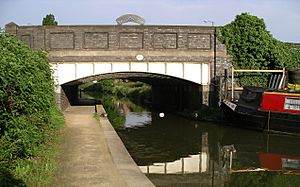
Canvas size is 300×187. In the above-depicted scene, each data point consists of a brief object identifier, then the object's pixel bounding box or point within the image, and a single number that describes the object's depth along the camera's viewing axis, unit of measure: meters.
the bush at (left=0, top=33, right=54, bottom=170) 6.62
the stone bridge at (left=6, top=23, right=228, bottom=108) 22.41
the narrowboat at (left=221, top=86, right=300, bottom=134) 16.62
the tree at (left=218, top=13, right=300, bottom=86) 22.55
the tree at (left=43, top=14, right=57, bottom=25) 47.97
